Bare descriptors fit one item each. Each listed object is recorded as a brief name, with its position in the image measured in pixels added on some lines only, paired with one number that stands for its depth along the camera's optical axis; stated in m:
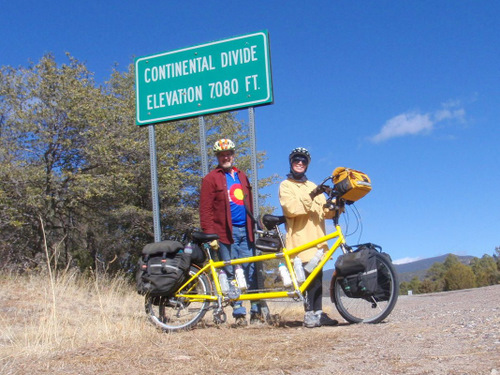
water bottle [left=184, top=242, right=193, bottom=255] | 5.84
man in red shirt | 5.93
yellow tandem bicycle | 5.23
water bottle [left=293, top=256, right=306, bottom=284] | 5.41
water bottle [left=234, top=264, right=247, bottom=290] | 5.65
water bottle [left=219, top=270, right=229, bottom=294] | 5.68
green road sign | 6.57
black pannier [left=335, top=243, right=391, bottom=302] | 5.15
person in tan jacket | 5.50
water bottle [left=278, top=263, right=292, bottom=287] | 5.44
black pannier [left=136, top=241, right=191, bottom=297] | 5.60
